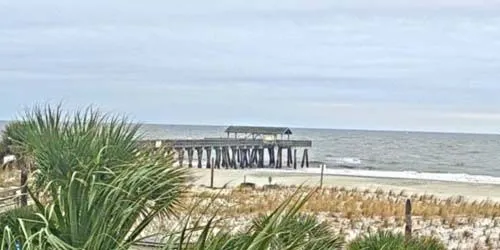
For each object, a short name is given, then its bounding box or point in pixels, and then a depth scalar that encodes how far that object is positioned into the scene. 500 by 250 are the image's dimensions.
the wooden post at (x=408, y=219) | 10.85
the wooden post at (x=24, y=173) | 10.74
